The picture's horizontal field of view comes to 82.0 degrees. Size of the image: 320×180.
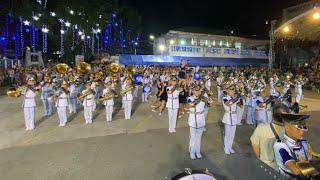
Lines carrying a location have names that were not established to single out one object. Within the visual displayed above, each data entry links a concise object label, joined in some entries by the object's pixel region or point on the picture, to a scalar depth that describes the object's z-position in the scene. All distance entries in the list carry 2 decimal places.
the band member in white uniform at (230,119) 4.74
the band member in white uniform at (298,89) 9.81
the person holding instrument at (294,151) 1.98
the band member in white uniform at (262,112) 5.43
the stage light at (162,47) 20.75
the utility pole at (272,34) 13.98
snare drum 2.29
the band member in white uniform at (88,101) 6.80
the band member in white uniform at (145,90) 10.65
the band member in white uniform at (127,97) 7.42
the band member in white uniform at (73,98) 8.06
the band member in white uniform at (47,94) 7.71
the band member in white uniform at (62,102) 6.54
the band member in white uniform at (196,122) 4.50
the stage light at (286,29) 13.16
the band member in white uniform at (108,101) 7.12
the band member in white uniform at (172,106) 6.13
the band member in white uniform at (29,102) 6.22
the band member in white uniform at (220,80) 10.73
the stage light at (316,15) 10.35
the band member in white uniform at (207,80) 11.55
